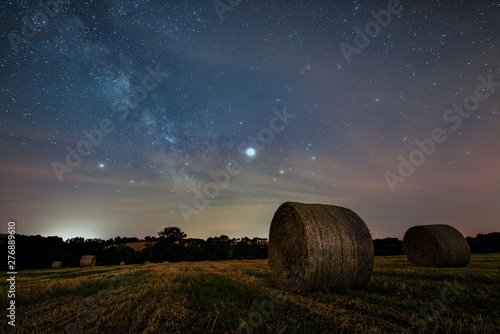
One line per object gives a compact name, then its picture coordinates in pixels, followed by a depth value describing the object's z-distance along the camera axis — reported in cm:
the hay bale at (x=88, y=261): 3055
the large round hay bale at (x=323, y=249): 632
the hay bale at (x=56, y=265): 3215
